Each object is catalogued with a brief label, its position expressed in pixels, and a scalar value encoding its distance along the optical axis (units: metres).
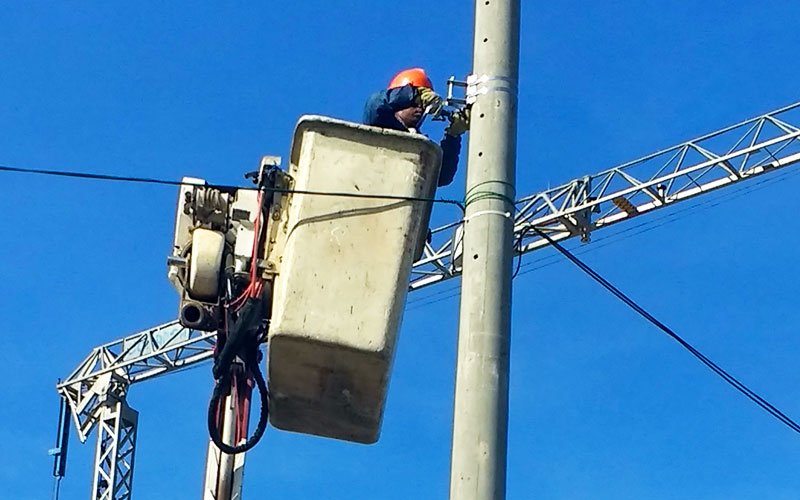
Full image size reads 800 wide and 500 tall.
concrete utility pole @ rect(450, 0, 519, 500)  4.45
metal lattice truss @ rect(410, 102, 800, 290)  25.05
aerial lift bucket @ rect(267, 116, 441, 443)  5.04
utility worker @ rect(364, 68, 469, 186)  5.84
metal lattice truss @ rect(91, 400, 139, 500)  26.89
